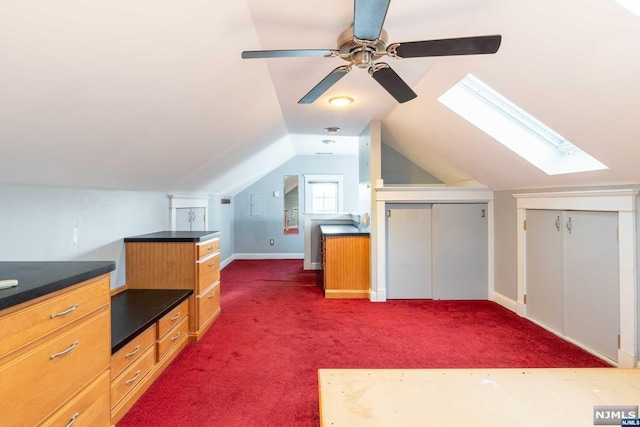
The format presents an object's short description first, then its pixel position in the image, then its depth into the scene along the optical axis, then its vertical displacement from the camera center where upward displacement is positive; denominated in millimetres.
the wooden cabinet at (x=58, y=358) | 995 -540
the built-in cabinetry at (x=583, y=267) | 2188 -437
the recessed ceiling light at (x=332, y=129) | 4148 +1213
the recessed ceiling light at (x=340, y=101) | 2947 +1149
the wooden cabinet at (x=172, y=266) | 2717 -456
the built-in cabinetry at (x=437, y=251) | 3887 -444
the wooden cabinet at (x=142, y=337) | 1729 -827
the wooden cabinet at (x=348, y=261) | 4016 -595
